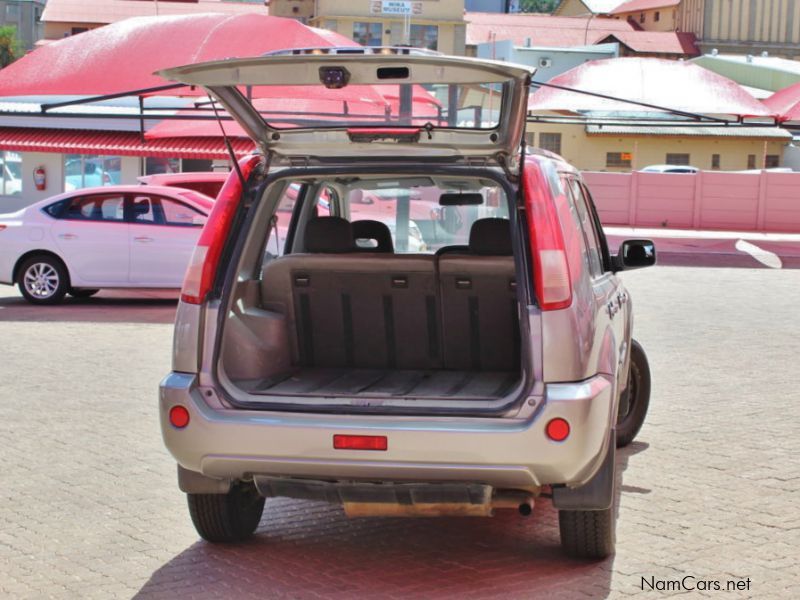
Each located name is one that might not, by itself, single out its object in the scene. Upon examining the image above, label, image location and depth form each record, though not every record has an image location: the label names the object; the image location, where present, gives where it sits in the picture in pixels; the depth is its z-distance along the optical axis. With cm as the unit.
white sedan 1645
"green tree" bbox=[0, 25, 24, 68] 8550
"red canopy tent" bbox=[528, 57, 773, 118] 2620
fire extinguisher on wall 3544
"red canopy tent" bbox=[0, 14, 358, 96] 2083
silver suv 513
